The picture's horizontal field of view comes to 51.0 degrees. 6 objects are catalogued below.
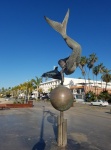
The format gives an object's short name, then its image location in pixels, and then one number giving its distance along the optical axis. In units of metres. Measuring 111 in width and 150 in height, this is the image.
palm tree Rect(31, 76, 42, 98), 43.84
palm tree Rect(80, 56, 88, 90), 34.05
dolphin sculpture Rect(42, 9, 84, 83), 4.74
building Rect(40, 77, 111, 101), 33.96
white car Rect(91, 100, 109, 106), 25.04
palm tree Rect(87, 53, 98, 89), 34.15
